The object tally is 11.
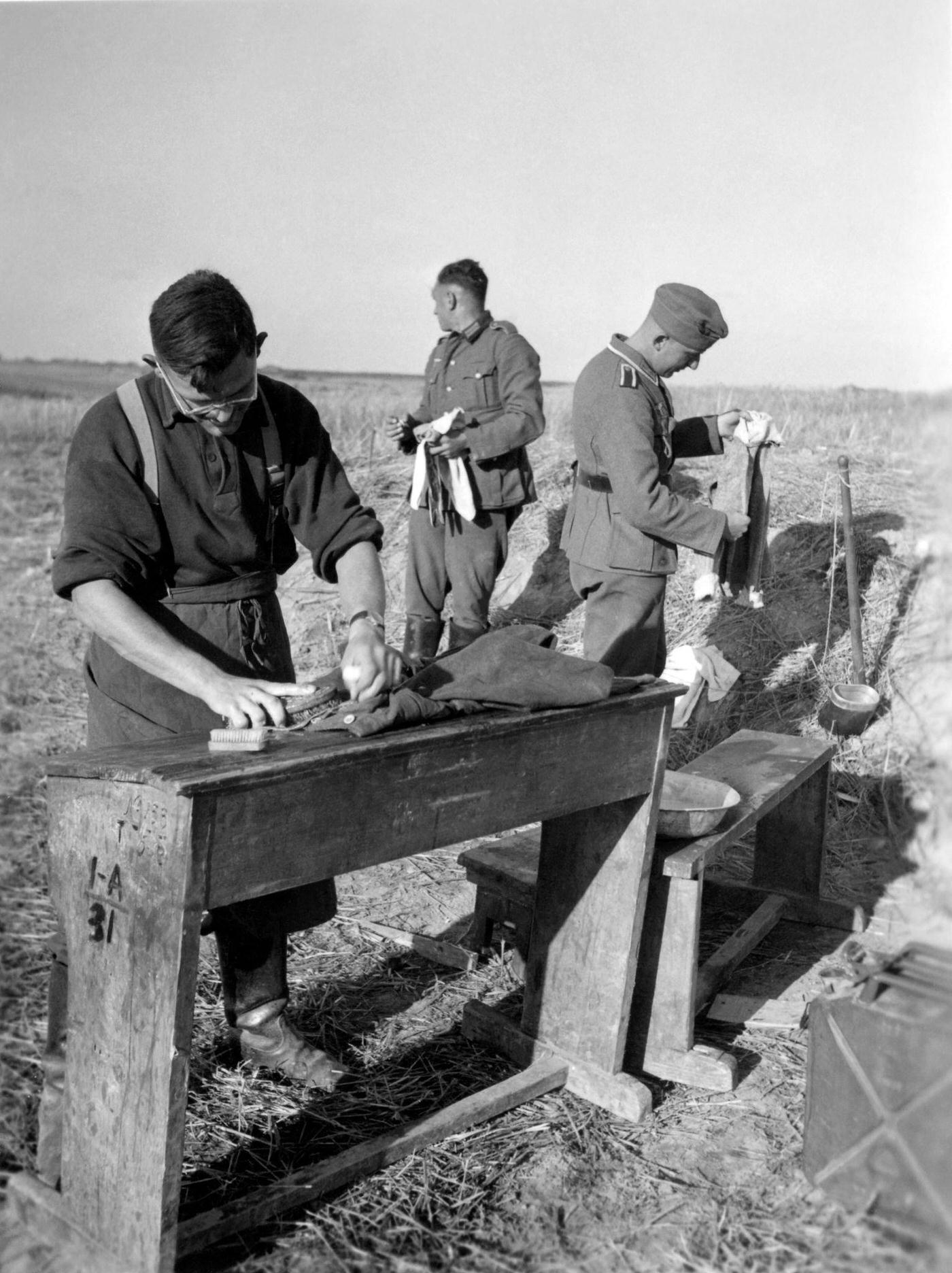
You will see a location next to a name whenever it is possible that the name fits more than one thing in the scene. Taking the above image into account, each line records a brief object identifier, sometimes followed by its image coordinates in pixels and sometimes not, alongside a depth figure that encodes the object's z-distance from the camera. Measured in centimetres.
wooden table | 211
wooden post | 579
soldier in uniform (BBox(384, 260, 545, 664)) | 627
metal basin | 338
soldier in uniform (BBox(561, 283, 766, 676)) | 439
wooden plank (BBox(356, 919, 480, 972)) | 394
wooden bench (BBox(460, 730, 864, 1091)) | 332
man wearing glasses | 263
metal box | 194
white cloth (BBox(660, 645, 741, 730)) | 545
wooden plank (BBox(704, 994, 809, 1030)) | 370
